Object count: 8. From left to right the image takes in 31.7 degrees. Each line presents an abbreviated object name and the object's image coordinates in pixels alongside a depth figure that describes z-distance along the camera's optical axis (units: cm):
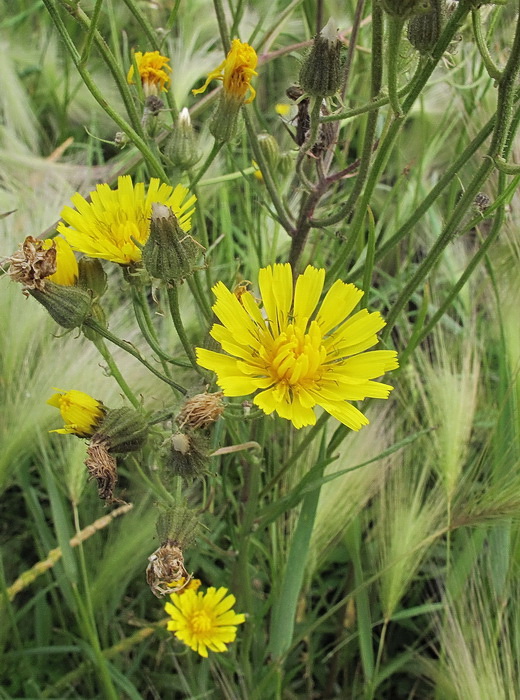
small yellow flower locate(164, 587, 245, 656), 23
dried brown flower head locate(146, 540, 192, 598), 17
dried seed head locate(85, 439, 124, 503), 17
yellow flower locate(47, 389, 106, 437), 18
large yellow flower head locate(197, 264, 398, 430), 16
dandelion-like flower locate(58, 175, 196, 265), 17
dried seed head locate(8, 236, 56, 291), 17
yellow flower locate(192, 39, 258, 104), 18
